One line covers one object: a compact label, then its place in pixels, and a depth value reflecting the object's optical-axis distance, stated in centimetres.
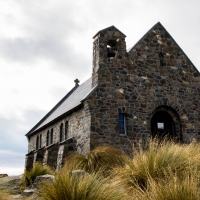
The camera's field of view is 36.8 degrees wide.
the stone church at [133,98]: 1689
